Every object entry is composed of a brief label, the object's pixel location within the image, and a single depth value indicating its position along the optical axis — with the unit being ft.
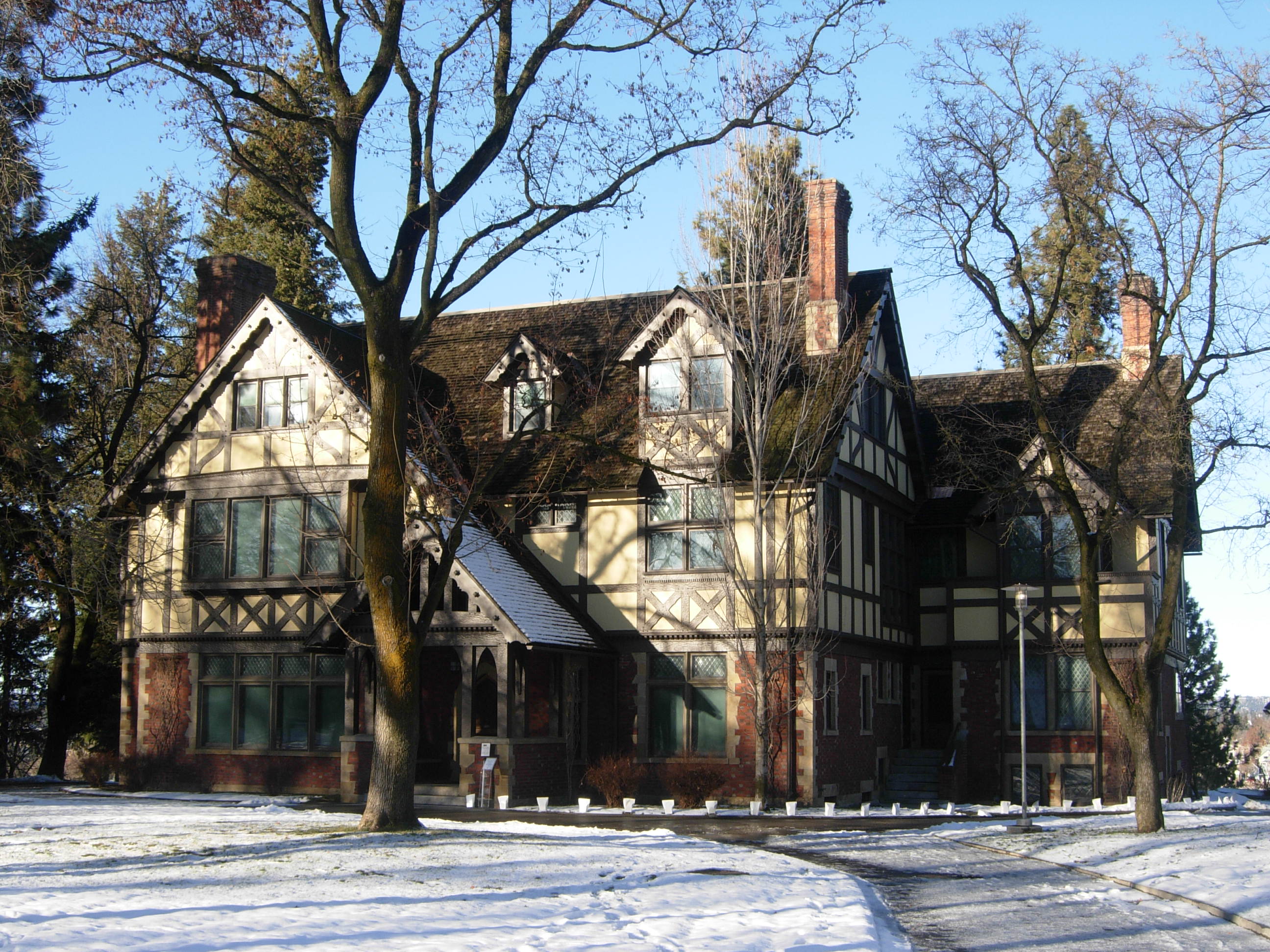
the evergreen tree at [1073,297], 152.56
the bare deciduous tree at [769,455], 81.82
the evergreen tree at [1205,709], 150.20
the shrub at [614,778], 82.89
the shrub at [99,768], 94.48
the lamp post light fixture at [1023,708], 69.21
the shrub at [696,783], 83.10
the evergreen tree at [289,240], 163.12
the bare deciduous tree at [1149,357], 67.51
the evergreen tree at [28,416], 67.31
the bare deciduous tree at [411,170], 57.67
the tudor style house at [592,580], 85.30
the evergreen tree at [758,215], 82.28
